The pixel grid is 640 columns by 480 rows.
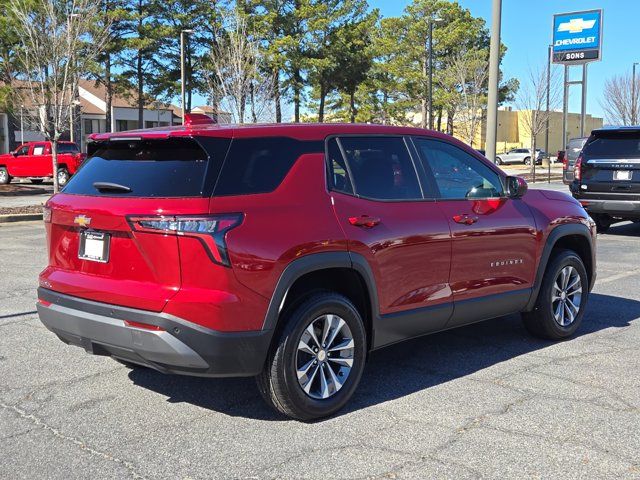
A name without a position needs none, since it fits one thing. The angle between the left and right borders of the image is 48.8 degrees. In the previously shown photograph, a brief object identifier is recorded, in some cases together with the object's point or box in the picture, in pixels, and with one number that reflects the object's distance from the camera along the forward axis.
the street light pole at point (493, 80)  12.45
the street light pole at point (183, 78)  34.12
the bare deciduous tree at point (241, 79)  32.53
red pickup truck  28.75
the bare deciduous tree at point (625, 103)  48.84
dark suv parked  11.98
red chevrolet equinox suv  3.70
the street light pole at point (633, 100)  48.59
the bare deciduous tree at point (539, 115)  42.53
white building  46.53
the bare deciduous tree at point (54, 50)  18.69
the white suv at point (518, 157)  61.75
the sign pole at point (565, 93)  42.75
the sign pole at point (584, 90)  41.99
